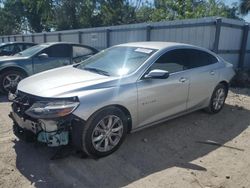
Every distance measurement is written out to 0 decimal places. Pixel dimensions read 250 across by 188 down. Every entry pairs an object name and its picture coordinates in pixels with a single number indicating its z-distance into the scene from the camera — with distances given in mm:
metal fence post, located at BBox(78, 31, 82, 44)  11840
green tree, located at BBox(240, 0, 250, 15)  18379
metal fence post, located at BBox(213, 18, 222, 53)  6552
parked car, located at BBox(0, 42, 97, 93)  5466
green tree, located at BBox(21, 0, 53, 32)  25097
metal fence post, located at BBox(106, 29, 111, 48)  9952
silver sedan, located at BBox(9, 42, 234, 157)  2548
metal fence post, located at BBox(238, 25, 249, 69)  7588
